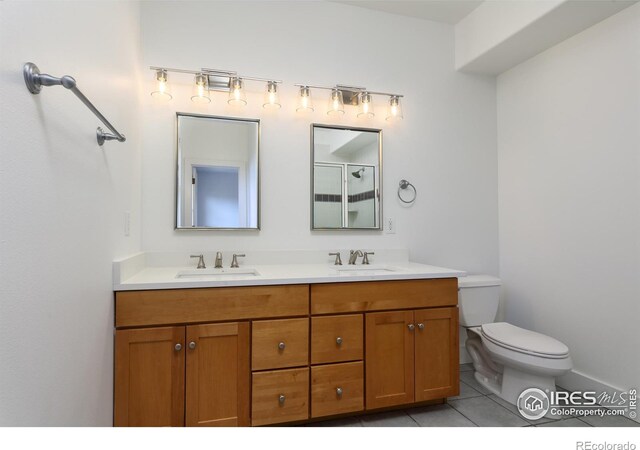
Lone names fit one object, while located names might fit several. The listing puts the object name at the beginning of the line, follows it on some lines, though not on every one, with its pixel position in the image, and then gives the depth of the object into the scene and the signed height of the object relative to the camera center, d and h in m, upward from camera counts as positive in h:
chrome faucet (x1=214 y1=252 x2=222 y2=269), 1.97 -0.20
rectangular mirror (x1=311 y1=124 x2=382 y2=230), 2.27 +0.36
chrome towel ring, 2.43 +0.30
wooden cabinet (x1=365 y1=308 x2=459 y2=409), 1.75 -0.69
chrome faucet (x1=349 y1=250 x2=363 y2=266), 2.22 -0.18
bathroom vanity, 1.47 -0.57
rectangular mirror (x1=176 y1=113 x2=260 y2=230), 2.04 +0.35
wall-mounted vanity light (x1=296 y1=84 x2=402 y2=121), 2.20 +0.89
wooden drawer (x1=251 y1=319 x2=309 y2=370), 1.59 -0.56
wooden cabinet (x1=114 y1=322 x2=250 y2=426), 1.44 -0.66
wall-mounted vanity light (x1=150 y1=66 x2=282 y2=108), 1.96 +0.88
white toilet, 1.78 -0.68
